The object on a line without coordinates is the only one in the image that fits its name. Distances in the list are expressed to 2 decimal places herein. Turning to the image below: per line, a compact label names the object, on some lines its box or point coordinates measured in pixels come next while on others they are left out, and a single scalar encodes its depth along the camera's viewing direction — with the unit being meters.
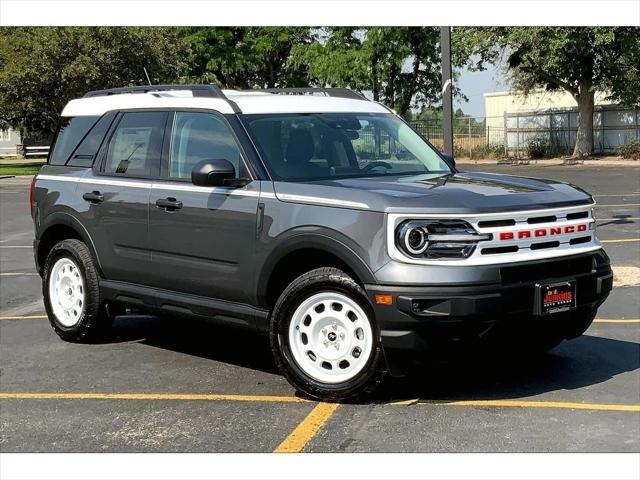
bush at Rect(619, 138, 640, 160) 35.69
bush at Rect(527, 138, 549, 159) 40.31
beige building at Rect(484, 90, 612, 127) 44.72
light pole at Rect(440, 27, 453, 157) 10.59
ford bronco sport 4.94
